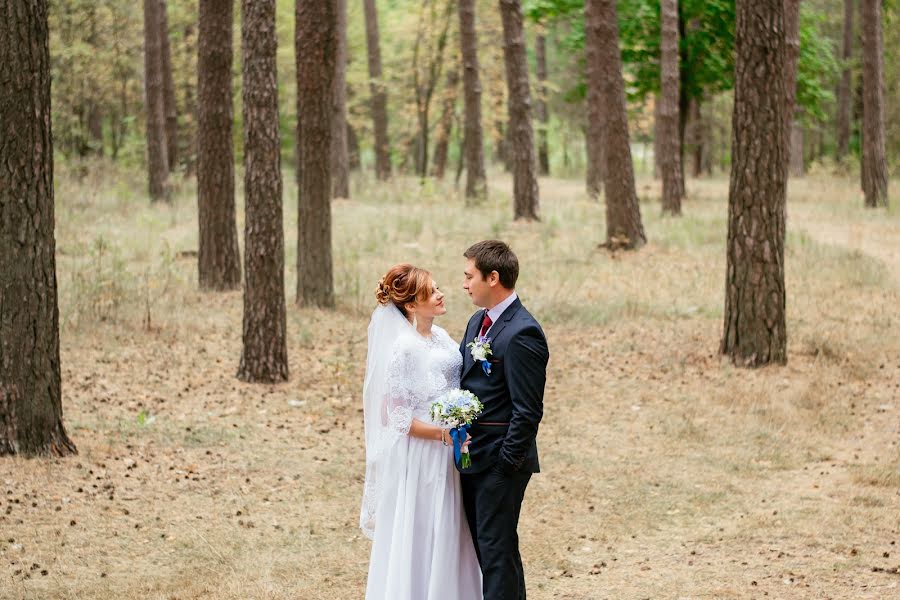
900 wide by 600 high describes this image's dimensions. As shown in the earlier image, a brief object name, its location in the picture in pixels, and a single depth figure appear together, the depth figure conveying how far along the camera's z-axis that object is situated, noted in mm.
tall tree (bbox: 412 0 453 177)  35375
